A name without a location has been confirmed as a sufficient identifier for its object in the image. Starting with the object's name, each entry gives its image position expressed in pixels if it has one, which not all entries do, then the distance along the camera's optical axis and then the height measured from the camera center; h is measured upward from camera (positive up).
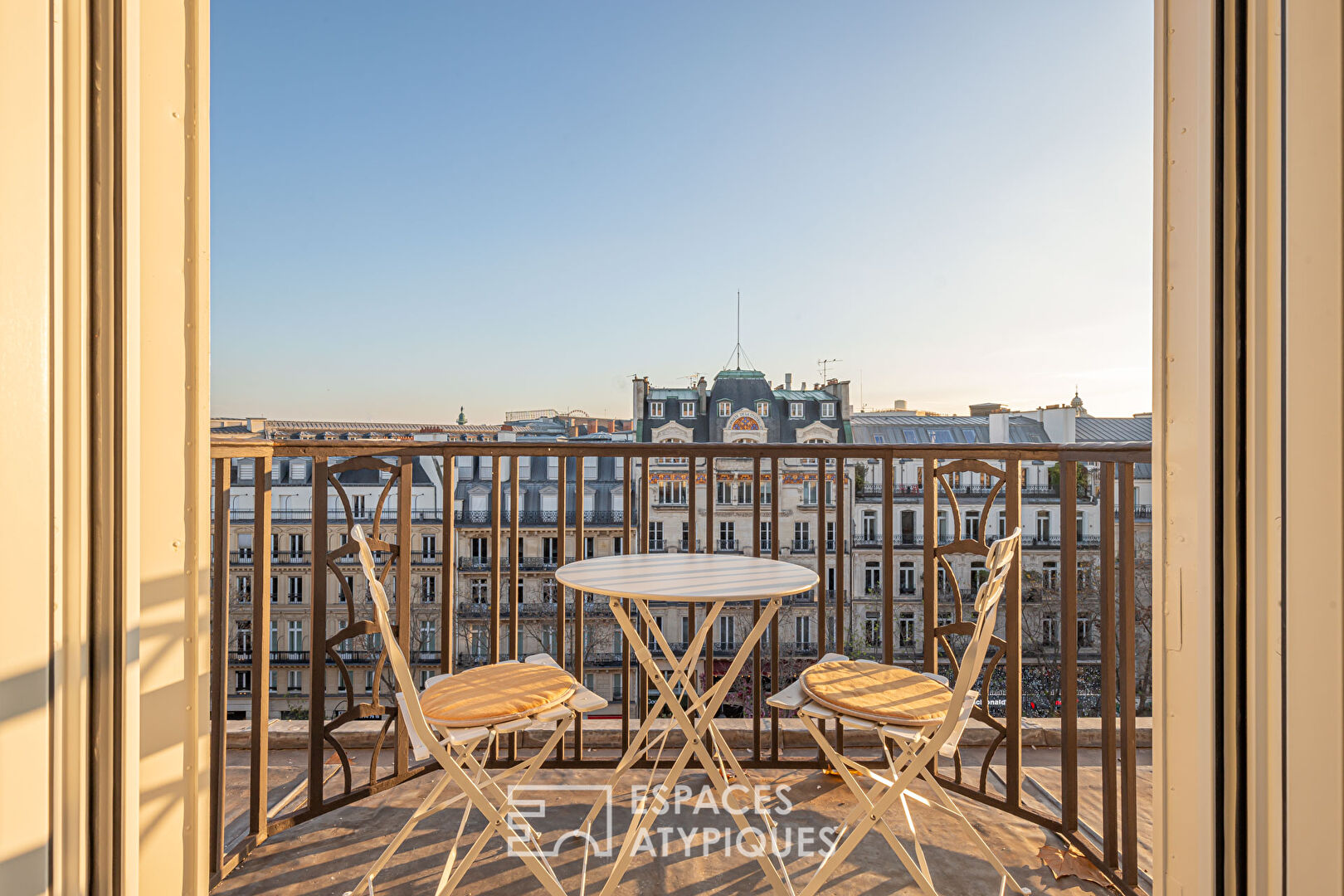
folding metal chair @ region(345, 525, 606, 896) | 1.46 -0.73
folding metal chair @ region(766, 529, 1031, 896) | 1.51 -0.73
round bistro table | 1.59 -0.49
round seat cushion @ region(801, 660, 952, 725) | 1.60 -0.72
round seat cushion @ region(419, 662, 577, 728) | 1.59 -0.72
